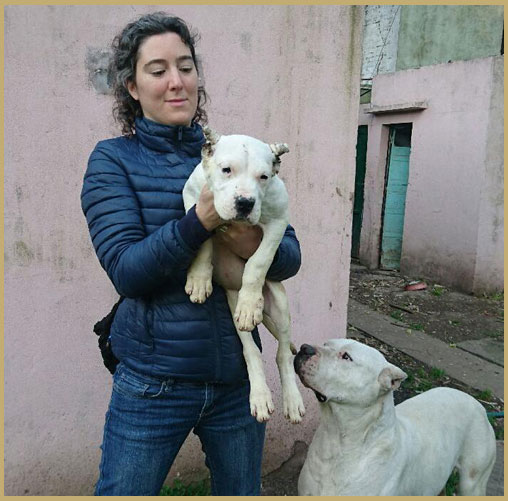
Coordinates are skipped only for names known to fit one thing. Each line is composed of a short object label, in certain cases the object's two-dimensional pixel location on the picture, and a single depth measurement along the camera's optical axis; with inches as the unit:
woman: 67.6
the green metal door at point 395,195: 376.5
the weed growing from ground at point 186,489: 131.1
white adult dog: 92.4
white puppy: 63.6
